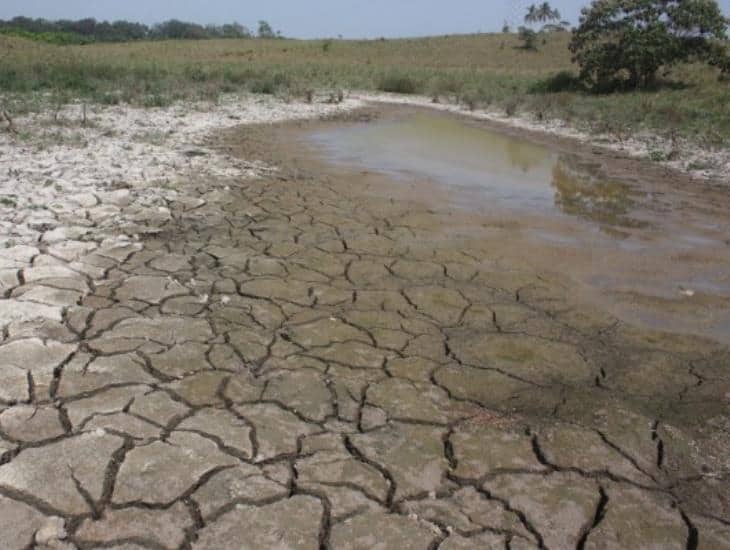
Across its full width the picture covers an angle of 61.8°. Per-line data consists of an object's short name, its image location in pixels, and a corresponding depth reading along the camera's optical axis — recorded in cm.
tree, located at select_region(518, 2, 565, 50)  4044
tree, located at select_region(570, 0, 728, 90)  1769
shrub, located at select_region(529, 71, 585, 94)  2052
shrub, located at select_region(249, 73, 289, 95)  1798
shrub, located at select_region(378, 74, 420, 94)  2253
